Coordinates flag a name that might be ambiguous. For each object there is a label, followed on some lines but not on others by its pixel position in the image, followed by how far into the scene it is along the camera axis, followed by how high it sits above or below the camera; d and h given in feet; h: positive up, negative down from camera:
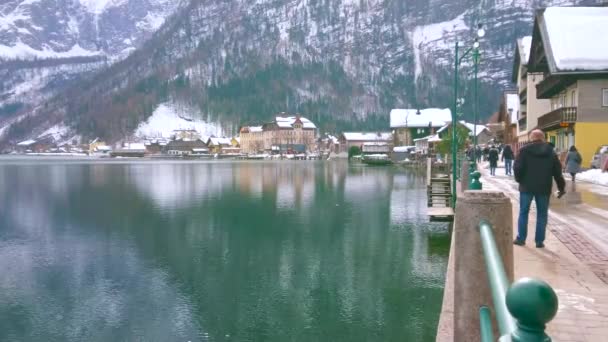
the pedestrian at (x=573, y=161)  78.54 -3.07
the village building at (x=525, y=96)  183.93 +15.98
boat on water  384.06 -12.11
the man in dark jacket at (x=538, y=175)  35.81 -2.24
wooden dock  94.84 -11.93
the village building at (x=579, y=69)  118.11 +14.96
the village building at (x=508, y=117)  256.73 +12.13
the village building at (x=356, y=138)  597.28 +4.84
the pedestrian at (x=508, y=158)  124.77 -3.81
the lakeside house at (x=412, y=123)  471.87 +15.74
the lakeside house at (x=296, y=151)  651.49 -8.62
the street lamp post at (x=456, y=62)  90.92 +13.68
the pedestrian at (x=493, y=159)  127.54 -4.10
